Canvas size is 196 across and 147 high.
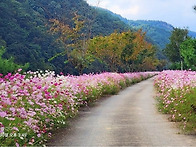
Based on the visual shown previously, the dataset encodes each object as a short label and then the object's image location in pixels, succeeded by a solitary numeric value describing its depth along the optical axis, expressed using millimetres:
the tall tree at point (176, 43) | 65938
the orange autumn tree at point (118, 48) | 43500
